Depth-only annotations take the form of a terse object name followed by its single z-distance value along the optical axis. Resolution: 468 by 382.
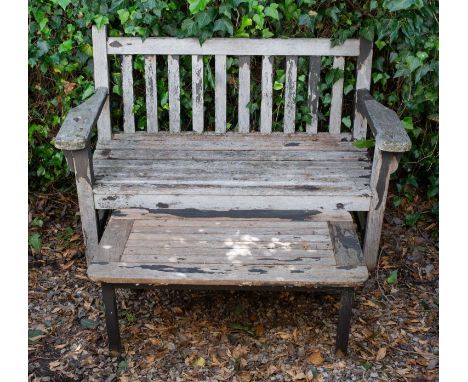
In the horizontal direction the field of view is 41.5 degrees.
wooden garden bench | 2.62
